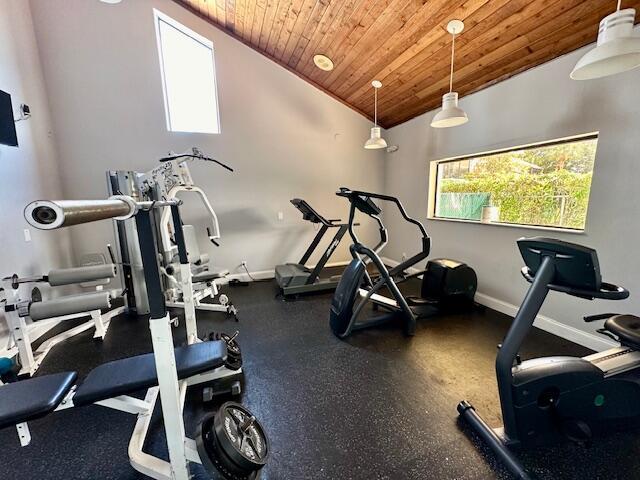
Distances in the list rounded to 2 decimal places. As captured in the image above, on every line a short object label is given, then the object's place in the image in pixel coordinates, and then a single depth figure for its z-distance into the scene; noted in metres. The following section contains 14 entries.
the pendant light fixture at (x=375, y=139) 3.53
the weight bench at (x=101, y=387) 1.02
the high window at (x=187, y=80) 3.71
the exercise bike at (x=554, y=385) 1.26
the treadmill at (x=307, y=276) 3.66
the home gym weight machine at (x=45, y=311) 1.98
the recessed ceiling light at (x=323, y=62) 3.48
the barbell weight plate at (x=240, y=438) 1.12
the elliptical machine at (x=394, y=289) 2.56
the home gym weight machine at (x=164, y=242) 2.74
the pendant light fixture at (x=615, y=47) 1.24
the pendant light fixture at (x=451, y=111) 2.27
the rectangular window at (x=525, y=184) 2.41
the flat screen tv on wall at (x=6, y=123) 2.23
